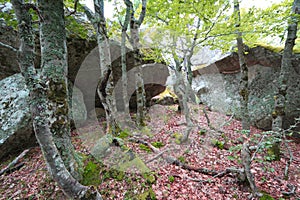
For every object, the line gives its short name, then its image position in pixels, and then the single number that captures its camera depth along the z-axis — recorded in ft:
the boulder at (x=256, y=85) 19.17
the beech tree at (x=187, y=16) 13.51
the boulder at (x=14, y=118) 13.58
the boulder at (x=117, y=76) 23.22
